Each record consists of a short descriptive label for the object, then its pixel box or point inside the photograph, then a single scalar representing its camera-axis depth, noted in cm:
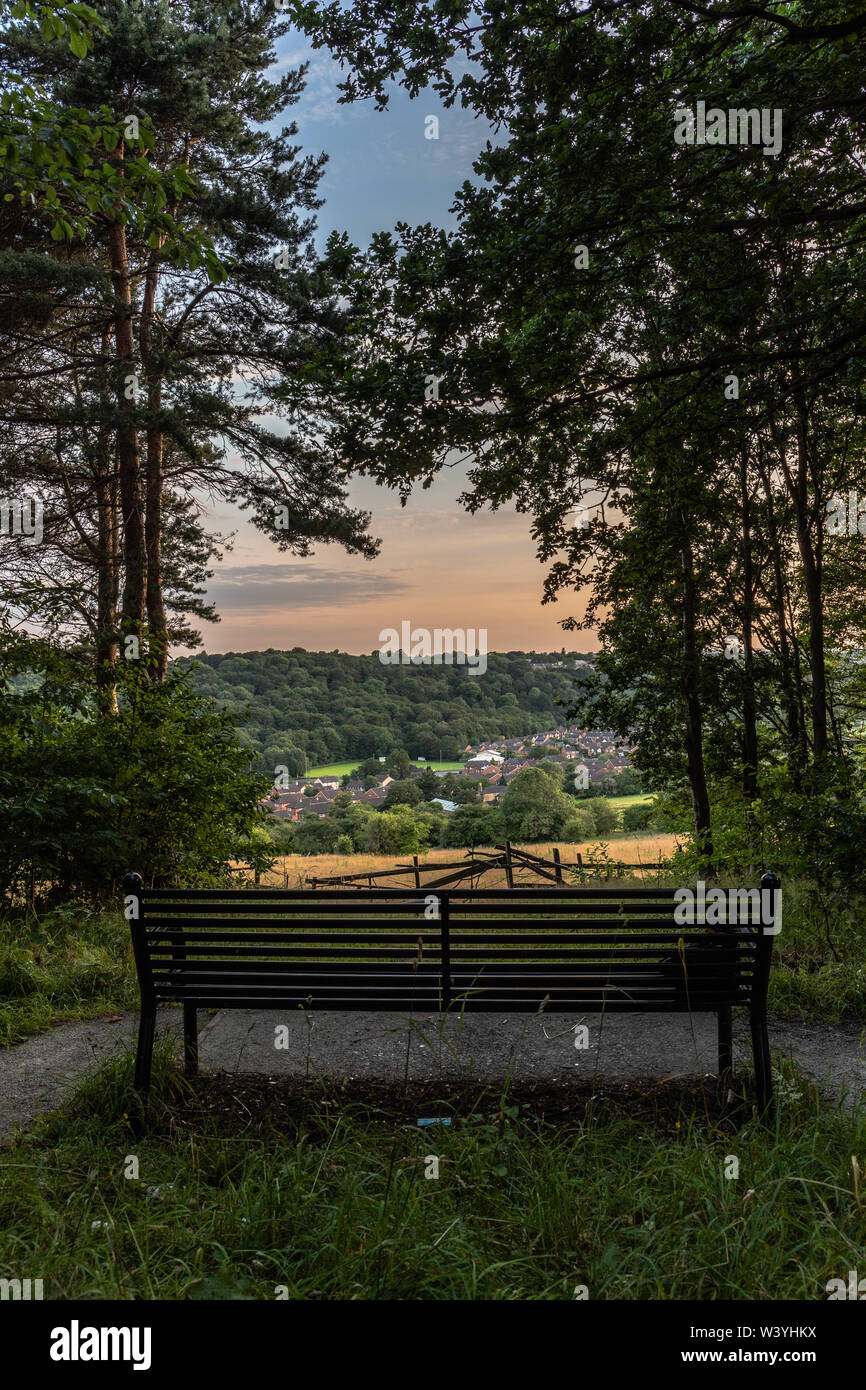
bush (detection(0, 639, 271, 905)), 618
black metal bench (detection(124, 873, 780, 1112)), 301
